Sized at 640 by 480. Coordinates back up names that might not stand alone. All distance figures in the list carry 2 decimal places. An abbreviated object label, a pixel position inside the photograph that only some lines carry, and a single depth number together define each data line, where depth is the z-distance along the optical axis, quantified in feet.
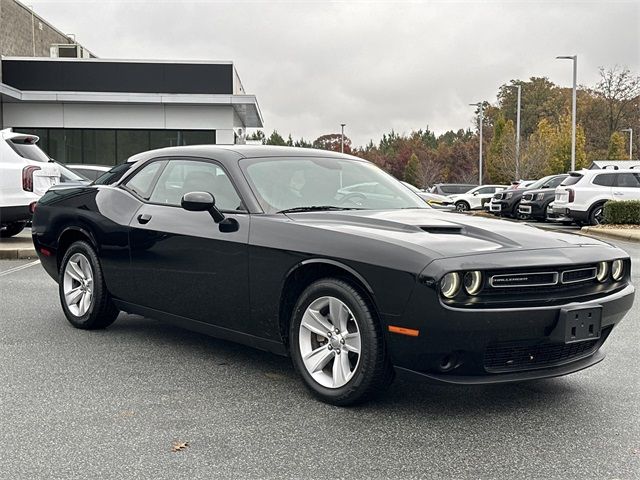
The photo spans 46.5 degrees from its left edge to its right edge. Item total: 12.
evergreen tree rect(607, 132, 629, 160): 207.21
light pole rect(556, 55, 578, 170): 119.70
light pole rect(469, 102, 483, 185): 184.85
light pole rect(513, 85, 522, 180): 156.03
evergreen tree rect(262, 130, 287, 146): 399.91
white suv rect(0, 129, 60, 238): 39.40
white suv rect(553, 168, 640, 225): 67.62
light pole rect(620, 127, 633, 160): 222.97
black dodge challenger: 12.59
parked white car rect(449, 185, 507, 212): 121.04
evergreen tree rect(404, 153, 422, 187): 253.53
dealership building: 98.78
